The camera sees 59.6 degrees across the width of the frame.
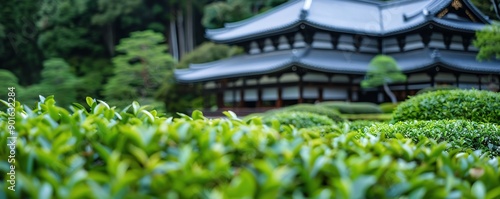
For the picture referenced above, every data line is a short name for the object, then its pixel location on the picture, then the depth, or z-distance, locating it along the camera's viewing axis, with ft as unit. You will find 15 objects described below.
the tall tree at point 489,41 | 45.16
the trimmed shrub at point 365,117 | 46.80
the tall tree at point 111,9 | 122.83
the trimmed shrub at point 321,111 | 42.55
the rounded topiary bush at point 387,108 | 61.16
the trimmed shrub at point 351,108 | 54.24
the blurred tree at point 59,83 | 75.66
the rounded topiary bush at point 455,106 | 25.41
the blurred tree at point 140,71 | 77.87
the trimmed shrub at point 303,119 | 35.74
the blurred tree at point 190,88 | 88.38
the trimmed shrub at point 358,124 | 33.90
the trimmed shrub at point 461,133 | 18.84
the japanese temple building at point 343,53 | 65.36
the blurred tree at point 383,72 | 62.39
